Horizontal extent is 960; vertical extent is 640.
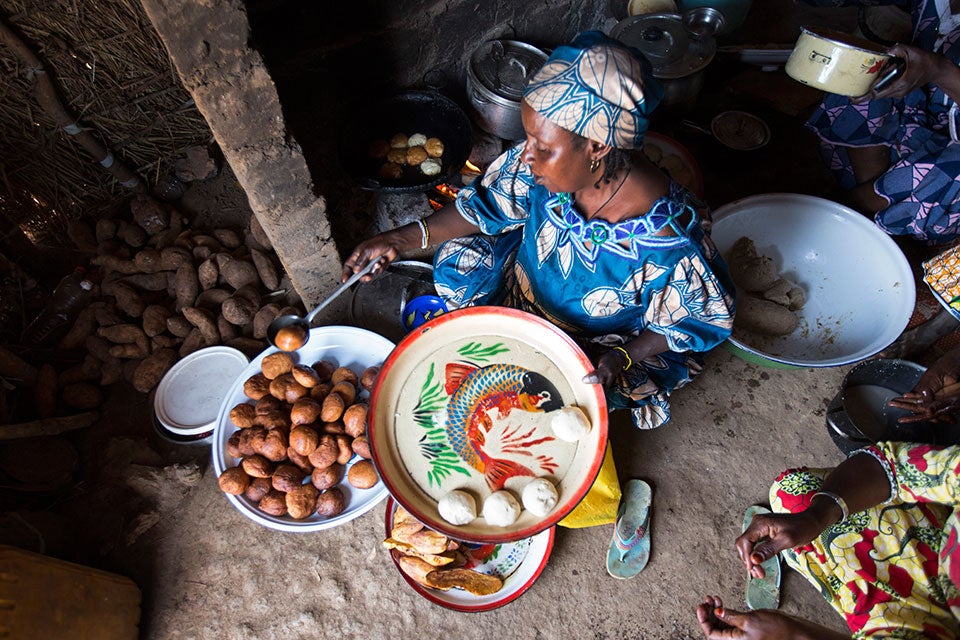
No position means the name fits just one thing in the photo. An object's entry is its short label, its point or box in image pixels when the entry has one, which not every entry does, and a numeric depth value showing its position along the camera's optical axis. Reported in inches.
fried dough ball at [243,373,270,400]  93.1
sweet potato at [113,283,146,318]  107.2
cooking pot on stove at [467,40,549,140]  117.2
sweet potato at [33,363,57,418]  100.4
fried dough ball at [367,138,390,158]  117.0
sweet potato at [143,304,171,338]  106.0
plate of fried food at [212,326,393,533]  86.7
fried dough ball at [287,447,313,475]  89.3
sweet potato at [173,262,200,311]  109.3
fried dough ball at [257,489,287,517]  86.0
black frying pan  114.7
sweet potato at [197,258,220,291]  110.6
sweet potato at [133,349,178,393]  103.4
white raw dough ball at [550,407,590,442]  70.2
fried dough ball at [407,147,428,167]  115.9
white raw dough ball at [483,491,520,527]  66.9
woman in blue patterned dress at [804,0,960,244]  95.7
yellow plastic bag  89.7
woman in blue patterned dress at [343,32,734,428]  54.9
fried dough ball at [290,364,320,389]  93.2
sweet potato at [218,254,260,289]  110.4
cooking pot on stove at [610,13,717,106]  117.5
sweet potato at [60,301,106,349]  106.4
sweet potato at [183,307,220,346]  105.7
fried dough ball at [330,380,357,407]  92.7
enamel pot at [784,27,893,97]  88.7
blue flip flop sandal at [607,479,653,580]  93.4
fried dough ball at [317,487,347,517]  87.1
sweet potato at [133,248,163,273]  110.6
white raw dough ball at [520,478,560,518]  67.1
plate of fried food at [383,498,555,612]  84.3
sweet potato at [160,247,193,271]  110.8
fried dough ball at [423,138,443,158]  117.0
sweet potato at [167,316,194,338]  106.7
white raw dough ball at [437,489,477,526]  66.7
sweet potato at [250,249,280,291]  112.3
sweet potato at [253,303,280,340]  106.7
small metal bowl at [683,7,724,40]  123.3
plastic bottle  109.5
